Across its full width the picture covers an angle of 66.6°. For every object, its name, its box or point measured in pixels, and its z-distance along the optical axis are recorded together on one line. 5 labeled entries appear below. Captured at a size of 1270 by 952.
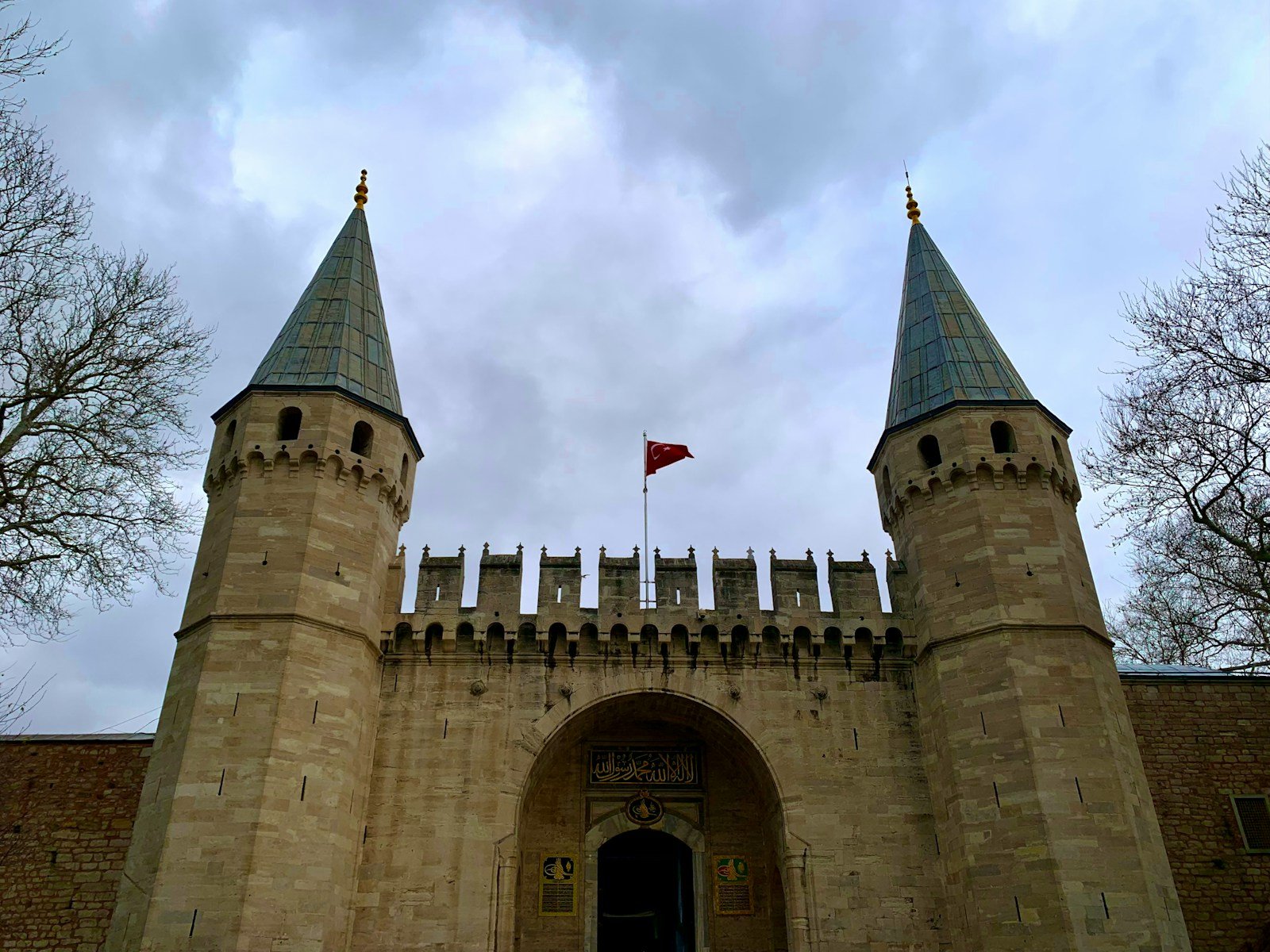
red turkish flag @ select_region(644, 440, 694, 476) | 22.53
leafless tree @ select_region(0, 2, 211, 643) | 12.73
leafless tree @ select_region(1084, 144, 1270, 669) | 14.05
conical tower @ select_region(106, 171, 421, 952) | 14.64
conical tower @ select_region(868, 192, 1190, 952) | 15.20
